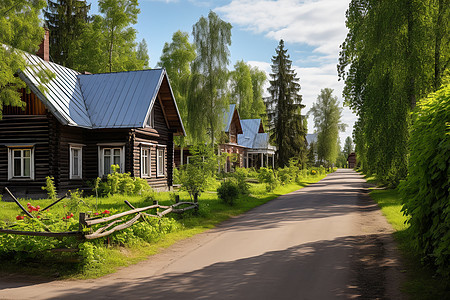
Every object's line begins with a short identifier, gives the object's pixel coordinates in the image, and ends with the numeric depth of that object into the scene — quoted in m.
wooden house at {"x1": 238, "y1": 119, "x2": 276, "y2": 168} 51.94
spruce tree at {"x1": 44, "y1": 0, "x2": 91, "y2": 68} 39.38
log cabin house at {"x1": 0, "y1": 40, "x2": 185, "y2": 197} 20.08
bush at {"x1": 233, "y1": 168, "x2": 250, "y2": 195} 22.28
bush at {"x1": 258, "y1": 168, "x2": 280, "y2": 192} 27.29
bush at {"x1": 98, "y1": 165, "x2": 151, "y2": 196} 19.88
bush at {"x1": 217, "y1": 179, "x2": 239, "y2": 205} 18.53
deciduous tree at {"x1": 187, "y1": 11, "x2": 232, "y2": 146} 36.00
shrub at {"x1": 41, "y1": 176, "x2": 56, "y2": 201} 18.35
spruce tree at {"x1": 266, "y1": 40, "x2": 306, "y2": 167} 41.78
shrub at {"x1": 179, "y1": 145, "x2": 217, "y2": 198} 15.48
